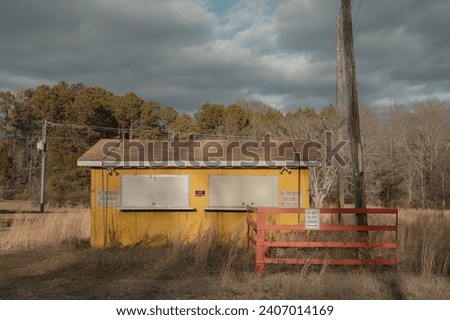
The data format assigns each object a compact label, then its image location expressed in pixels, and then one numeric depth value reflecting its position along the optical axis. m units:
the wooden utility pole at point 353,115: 10.54
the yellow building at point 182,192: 13.16
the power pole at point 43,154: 34.78
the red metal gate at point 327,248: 9.09
